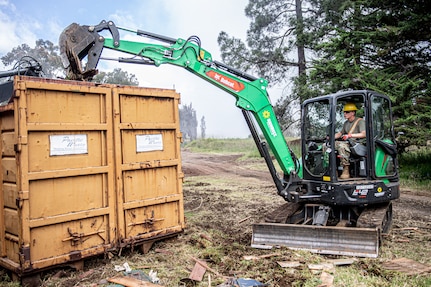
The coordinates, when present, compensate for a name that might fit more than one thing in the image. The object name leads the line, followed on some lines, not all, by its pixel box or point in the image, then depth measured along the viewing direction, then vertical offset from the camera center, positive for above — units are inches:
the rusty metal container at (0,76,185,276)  174.4 -12.6
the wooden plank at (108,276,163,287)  164.7 -61.7
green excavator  219.8 -8.2
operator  235.1 +4.2
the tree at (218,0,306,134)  771.4 +195.6
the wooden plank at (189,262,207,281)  174.2 -62.4
